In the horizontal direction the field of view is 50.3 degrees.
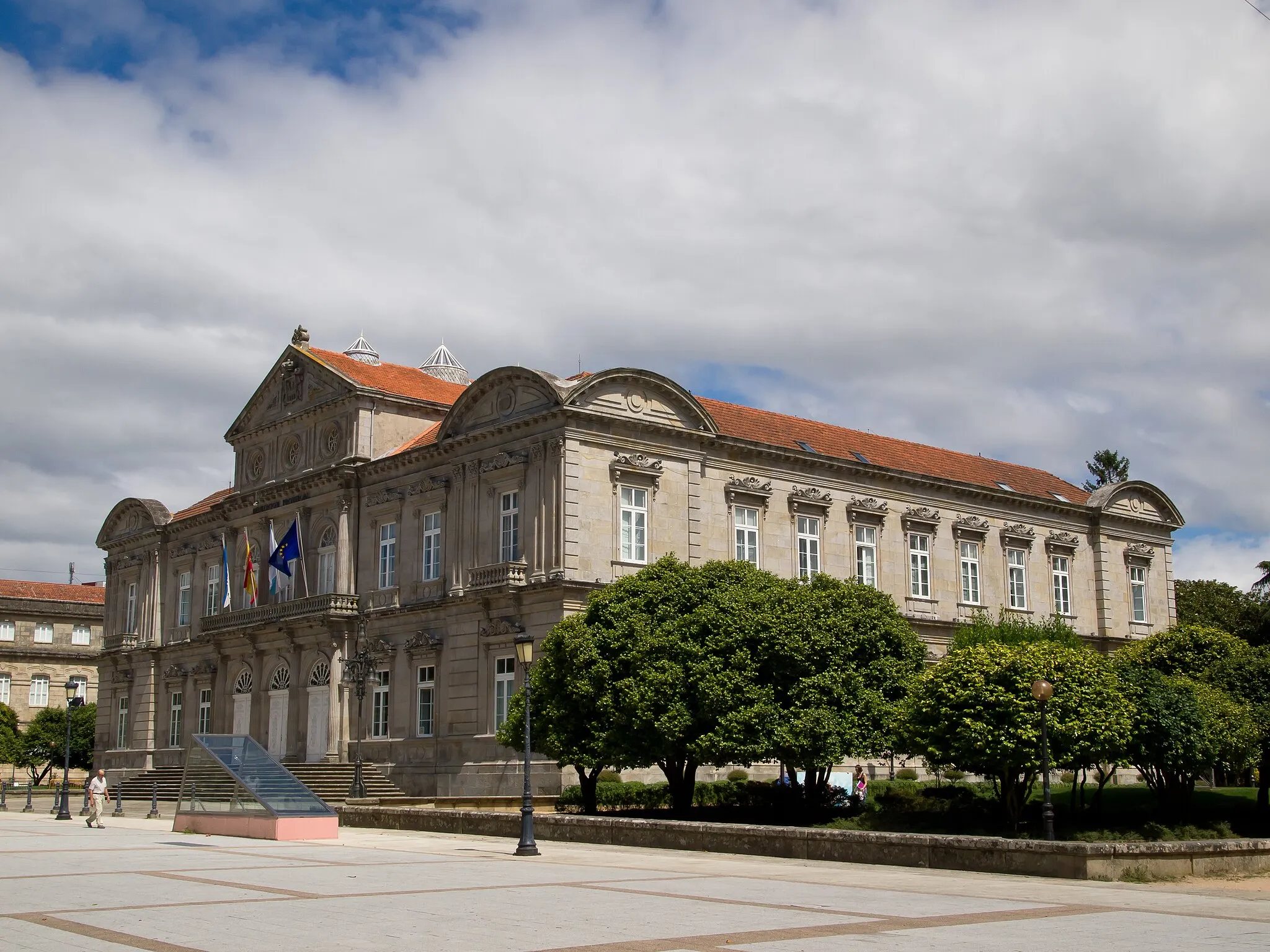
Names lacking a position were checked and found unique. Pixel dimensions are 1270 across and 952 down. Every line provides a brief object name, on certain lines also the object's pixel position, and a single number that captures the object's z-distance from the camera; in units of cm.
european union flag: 4659
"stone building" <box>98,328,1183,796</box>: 3875
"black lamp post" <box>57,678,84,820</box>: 3928
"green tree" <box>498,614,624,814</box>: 3036
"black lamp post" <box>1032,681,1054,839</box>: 2222
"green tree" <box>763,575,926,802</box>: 2925
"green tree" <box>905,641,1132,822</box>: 2448
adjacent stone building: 7969
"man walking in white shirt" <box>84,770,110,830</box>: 3391
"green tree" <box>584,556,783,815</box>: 2916
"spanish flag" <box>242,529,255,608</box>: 4859
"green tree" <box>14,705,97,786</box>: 6750
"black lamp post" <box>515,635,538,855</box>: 2373
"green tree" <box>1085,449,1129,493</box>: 7731
